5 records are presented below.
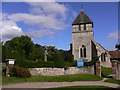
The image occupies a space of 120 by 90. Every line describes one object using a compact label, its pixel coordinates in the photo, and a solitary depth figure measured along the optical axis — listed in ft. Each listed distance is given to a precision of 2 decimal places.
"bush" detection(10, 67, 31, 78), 45.09
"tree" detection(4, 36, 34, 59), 116.70
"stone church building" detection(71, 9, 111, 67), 92.32
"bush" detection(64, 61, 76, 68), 58.66
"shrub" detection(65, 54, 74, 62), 72.68
